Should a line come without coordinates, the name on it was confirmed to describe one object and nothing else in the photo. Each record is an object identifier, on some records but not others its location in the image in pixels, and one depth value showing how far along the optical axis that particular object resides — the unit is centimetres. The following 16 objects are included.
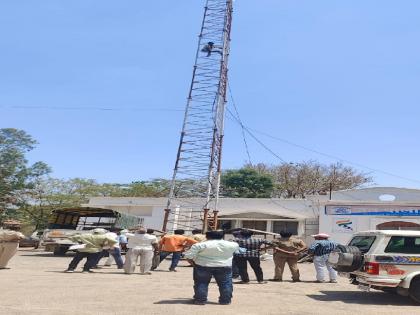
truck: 2058
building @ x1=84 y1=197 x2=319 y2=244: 3111
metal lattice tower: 2683
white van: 916
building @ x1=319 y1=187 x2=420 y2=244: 2836
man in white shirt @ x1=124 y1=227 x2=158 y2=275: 1360
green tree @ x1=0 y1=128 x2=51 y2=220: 3703
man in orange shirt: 1475
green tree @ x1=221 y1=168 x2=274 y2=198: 4781
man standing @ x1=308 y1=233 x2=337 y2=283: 1338
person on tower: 2778
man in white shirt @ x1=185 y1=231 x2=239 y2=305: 819
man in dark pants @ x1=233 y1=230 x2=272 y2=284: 1181
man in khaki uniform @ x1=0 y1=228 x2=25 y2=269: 1312
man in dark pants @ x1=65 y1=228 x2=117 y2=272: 1302
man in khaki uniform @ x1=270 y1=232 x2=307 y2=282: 1319
